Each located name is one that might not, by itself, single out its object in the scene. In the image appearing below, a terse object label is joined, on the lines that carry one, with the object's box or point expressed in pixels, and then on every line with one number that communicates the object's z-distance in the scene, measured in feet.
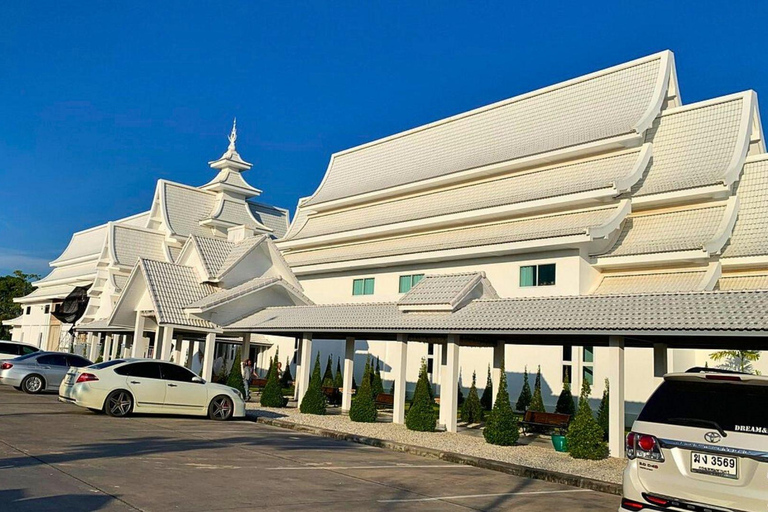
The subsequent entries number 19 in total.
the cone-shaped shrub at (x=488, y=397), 87.21
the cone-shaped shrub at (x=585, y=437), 50.37
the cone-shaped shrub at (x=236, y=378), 82.89
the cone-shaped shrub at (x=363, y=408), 69.87
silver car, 80.43
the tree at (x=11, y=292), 280.10
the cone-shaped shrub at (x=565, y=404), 80.48
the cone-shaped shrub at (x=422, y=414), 62.90
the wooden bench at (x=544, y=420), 65.87
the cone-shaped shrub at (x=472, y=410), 74.90
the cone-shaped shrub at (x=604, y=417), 59.47
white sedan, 58.59
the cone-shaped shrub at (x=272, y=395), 80.53
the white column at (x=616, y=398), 50.62
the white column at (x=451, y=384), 62.90
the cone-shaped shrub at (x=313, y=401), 75.61
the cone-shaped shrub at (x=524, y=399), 90.53
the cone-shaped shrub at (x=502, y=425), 57.52
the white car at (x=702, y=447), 20.54
